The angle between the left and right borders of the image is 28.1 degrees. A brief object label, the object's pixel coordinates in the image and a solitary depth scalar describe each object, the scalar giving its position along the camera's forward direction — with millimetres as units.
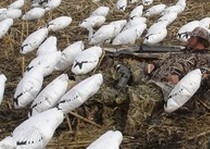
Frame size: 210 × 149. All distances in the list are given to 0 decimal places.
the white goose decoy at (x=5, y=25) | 5123
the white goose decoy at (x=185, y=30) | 4705
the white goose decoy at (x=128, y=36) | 4584
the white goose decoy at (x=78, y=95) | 3304
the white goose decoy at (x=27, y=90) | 3607
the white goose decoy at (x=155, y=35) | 4497
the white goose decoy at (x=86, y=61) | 3892
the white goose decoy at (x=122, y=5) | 5968
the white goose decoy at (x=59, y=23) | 5279
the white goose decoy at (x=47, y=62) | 3933
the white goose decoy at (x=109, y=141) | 2680
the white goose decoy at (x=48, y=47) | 4391
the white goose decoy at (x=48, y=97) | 3408
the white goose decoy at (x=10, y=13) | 5627
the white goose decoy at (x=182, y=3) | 5811
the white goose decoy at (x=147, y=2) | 6131
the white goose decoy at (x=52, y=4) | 6025
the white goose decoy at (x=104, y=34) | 4721
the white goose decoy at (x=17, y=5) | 6089
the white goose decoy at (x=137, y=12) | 5502
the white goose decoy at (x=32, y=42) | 4757
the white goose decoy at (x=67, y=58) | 4247
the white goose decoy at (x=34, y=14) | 5723
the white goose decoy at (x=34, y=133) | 2814
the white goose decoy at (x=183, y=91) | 3220
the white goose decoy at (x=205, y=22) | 4877
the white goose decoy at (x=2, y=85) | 3669
